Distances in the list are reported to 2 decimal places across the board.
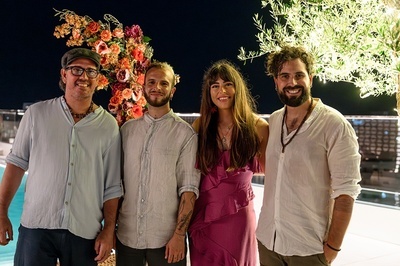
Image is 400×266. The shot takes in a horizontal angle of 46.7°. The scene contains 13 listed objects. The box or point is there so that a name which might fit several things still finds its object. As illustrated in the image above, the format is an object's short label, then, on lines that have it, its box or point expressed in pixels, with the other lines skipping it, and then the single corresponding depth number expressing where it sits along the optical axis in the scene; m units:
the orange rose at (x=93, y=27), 3.14
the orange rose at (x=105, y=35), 3.15
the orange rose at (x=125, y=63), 3.23
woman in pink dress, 2.64
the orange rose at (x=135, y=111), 3.23
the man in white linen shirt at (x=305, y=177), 2.20
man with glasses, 2.29
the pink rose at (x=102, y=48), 3.11
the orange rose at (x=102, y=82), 3.14
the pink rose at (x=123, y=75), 3.20
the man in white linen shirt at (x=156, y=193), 2.46
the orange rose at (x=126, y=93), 3.20
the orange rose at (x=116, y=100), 3.24
